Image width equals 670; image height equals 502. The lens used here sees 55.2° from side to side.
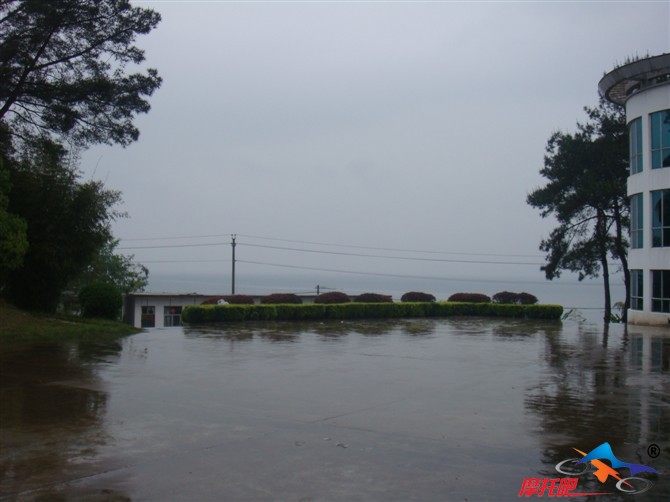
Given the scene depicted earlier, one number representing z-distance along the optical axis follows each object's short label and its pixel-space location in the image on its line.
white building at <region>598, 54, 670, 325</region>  27.03
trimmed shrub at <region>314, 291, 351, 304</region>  31.19
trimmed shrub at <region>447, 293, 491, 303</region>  35.00
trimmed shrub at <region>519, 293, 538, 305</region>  34.41
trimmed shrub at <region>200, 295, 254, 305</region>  29.60
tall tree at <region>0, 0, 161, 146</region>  21.75
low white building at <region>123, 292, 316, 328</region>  41.53
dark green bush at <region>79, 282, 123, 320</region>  23.64
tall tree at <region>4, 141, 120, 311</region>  21.28
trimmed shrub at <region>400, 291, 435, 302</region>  34.19
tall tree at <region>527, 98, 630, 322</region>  38.03
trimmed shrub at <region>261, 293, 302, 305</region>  29.92
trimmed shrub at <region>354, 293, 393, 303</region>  32.60
